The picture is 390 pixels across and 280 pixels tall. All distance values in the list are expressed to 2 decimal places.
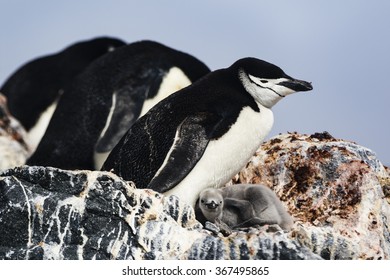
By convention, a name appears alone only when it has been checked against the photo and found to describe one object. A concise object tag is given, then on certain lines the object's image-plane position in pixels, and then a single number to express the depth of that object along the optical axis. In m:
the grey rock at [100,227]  12.38
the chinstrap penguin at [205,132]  14.32
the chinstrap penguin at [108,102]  20.47
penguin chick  13.64
